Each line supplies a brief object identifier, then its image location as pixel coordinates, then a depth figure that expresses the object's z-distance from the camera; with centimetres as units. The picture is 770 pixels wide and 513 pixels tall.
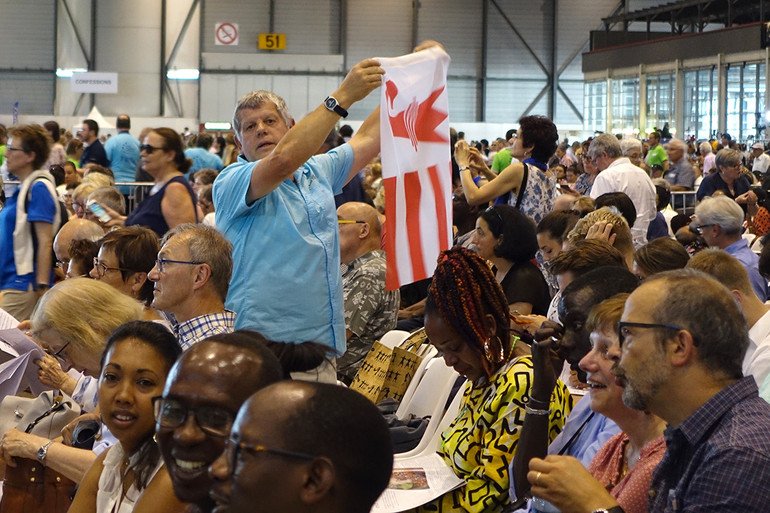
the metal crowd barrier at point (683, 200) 1173
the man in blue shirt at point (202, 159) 1143
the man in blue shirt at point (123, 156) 1130
